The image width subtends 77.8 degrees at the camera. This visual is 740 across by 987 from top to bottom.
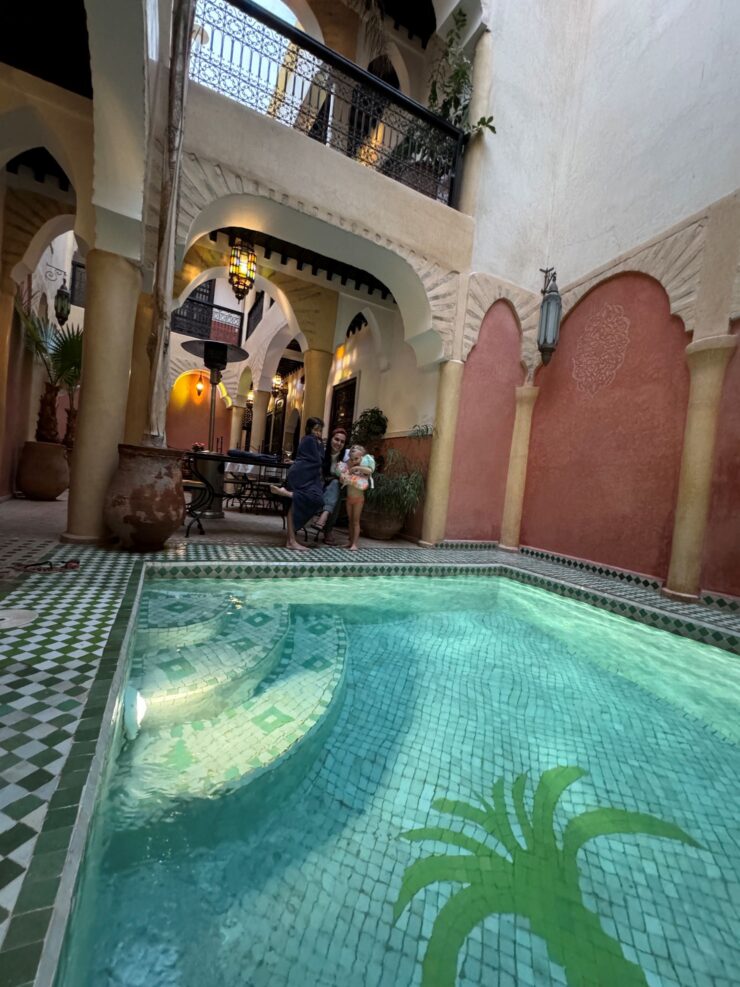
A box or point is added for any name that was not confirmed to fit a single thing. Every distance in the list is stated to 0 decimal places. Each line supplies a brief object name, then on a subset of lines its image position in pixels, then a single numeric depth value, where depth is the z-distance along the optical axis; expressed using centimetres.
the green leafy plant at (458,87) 664
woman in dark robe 529
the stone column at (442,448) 677
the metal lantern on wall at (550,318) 662
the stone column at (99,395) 437
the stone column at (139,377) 639
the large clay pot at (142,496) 412
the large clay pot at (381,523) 703
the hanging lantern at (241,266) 708
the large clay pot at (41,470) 746
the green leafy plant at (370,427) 853
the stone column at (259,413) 1389
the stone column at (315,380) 966
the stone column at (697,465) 475
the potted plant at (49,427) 743
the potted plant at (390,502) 685
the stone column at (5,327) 613
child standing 570
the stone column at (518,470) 727
